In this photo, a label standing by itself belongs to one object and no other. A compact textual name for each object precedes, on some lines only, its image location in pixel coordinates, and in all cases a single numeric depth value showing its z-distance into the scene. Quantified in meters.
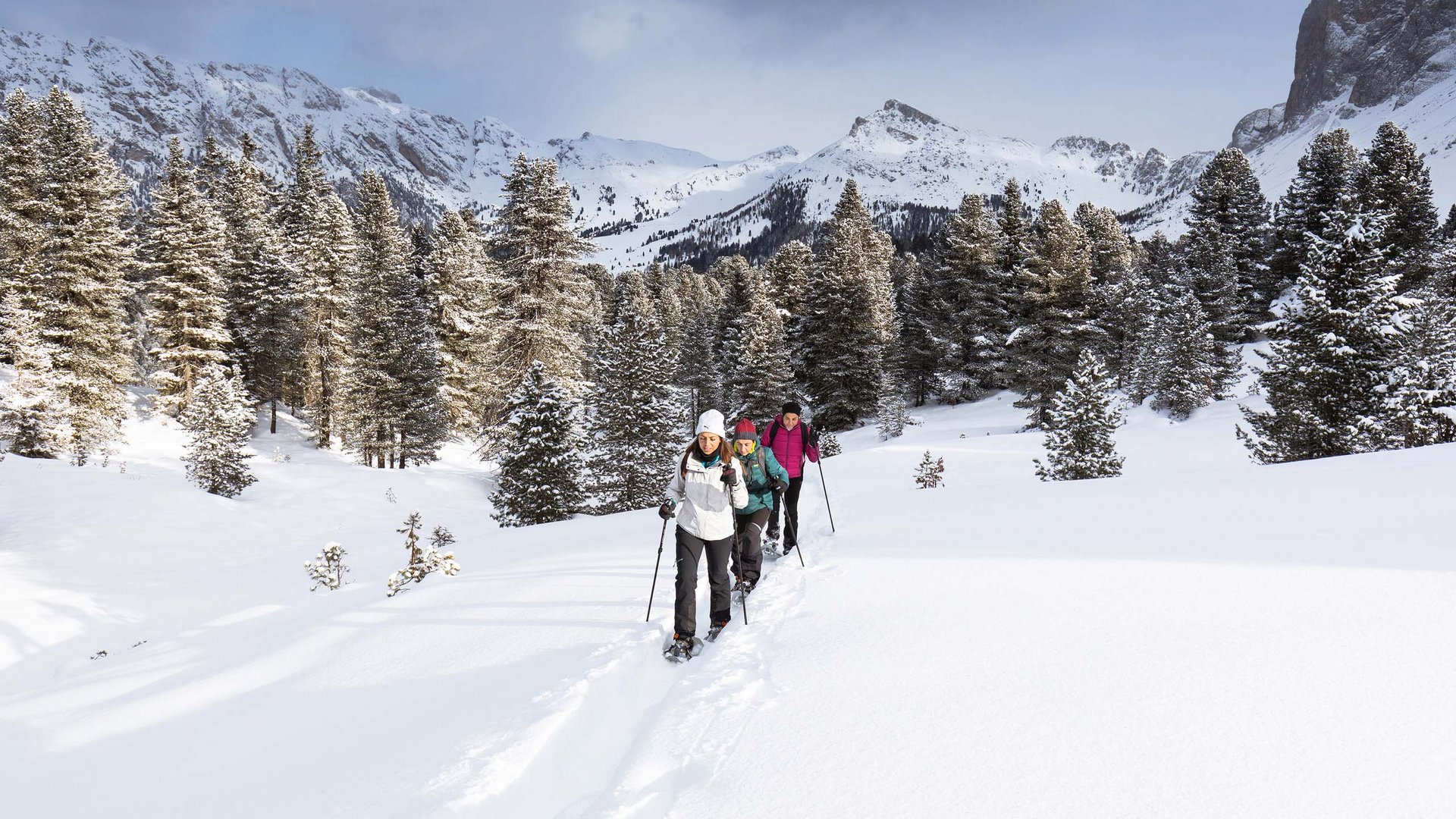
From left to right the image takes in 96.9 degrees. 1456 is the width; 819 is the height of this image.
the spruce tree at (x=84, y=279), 27.03
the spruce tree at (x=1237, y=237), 36.25
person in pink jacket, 8.48
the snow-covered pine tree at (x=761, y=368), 38.31
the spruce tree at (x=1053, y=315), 32.03
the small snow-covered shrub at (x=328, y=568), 11.34
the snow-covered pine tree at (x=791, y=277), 48.59
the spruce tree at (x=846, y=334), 38.50
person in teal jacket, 7.06
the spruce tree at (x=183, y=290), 31.30
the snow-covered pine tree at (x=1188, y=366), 26.12
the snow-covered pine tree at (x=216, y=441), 22.19
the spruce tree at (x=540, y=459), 20.56
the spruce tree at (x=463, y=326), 34.12
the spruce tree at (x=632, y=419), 26.48
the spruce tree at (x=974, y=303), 37.00
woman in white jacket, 5.82
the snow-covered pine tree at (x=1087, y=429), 15.48
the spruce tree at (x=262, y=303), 36.69
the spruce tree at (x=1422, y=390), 13.83
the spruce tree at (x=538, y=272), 24.81
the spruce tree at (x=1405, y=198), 29.67
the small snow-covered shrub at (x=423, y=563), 10.04
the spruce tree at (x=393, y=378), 31.16
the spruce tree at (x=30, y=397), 24.27
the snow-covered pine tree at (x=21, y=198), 27.98
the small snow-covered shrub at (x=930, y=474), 15.98
